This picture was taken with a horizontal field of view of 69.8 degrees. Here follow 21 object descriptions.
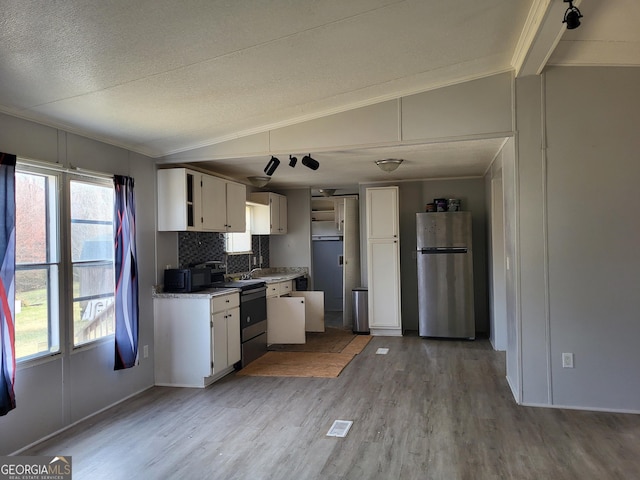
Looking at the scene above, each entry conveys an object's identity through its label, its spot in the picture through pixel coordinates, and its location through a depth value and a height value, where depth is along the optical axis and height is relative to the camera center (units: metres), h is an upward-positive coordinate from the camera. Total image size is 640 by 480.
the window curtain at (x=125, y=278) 3.95 -0.23
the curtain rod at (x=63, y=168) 3.14 +0.64
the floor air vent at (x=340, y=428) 3.23 -1.31
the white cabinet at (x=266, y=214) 6.79 +0.52
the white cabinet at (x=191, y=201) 4.52 +0.51
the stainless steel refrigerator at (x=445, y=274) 6.10 -0.39
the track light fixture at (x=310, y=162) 4.53 +0.85
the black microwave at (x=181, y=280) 4.53 -0.29
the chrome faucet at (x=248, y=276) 6.35 -0.37
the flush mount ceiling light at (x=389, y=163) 5.05 +0.93
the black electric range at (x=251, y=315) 5.02 -0.76
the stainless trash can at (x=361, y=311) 6.61 -0.92
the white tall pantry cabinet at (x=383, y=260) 6.46 -0.19
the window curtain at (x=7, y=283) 2.86 -0.18
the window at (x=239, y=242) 6.20 +0.11
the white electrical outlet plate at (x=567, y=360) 3.62 -0.92
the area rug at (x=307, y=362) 4.75 -1.28
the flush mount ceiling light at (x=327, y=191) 7.82 +0.98
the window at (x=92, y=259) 3.61 -0.06
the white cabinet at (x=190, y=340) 4.35 -0.86
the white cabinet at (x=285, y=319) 5.80 -0.90
